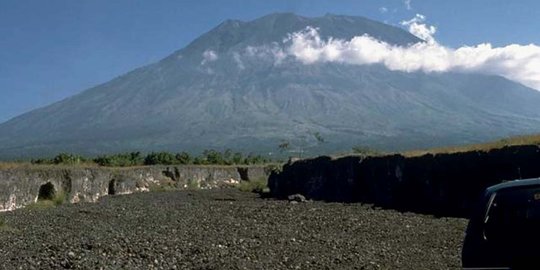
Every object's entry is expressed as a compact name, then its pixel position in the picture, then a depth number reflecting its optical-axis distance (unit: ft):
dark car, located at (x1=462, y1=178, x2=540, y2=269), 22.99
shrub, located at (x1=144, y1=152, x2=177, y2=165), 228.22
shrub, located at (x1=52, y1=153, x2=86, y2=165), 181.76
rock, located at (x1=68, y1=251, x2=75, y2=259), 51.93
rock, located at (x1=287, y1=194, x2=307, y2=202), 133.80
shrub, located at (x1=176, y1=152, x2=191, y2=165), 234.97
